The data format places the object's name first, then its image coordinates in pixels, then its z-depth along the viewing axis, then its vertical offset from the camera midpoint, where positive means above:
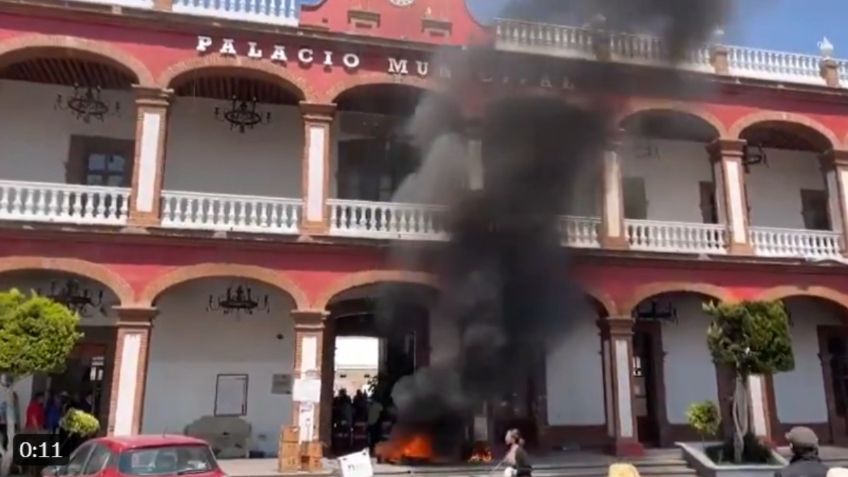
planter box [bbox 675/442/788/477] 12.28 -0.86
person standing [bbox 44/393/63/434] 13.11 -0.08
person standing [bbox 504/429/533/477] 9.33 -0.61
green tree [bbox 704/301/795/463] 12.28 +1.10
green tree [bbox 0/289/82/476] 10.23 +0.98
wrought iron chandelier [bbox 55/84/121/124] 14.03 +5.46
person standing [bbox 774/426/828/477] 3.98 -0.23
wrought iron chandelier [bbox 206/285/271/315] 14.00 +1.95
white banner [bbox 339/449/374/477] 10.10 -0.71
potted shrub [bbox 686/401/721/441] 12.83 -0.09
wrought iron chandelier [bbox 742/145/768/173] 16.95 +5.51
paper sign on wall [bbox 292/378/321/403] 12.45 +0.32
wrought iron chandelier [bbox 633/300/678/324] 16.19 +2.02
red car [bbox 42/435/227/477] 7.48 -0.47
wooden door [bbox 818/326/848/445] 16.53 +0.79
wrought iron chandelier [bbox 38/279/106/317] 13.57 +1.95
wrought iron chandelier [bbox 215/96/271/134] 14.78 +5.55
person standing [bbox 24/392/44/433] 12.85 -0.11
